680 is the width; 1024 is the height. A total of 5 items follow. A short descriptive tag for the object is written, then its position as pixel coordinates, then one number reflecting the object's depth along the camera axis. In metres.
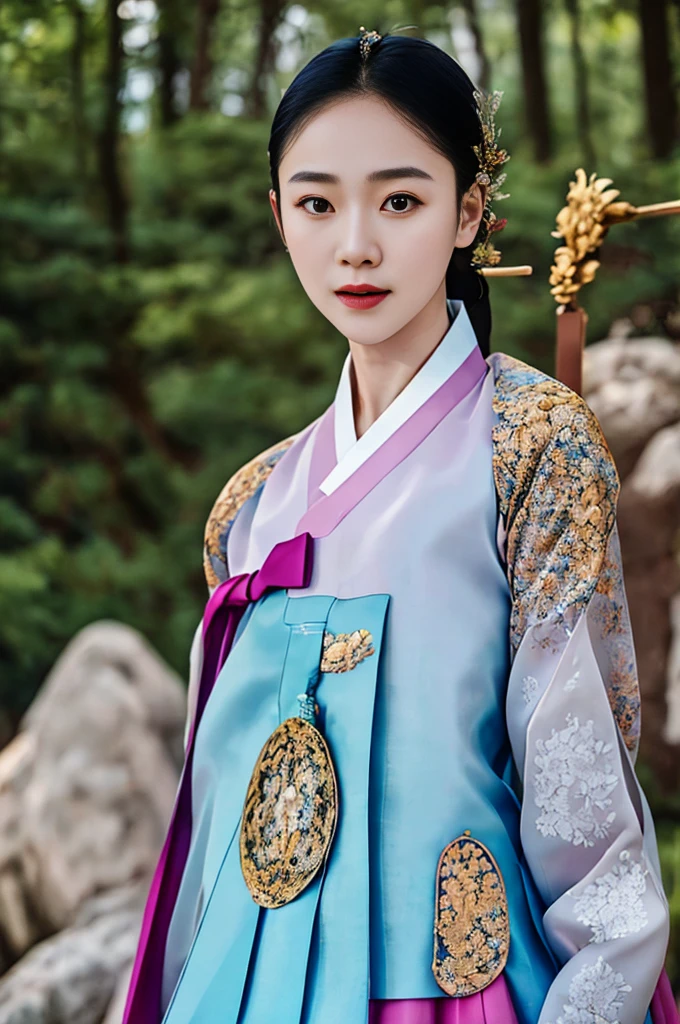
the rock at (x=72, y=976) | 2.99
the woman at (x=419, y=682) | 1.30
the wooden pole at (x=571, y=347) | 1.73
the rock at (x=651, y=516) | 3.90
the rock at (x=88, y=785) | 3.53
